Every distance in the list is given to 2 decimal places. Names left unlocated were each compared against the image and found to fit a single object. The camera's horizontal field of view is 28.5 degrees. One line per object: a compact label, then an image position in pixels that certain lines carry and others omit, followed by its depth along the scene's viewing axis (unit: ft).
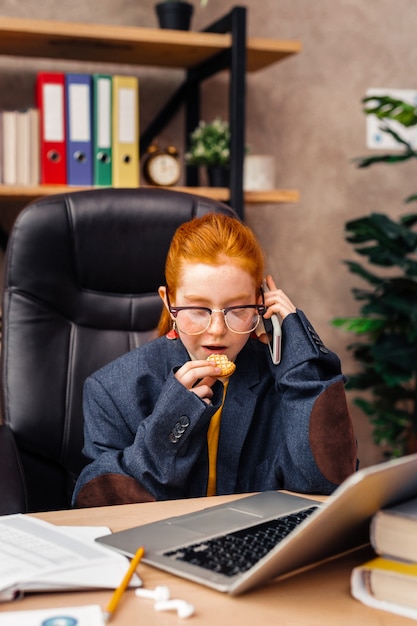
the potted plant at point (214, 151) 8.55
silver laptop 2.28
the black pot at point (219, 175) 8.64
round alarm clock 8.70
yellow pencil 2.32
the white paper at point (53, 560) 2.44
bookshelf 7.90
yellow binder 8.25
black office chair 5.23
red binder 8.05
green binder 8.19
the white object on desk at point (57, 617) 2.23
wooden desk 2.31
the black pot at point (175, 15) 8.52
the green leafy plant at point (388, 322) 8.96
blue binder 8.12
